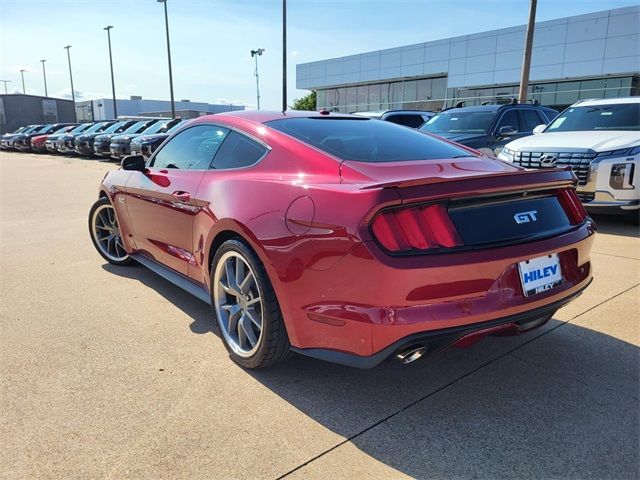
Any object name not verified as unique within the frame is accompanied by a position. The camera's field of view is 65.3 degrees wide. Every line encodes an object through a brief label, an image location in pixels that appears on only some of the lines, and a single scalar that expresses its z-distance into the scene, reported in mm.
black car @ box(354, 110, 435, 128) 12562
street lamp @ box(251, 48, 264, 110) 42438
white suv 6168
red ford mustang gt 2172
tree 55312
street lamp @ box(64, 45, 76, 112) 59844
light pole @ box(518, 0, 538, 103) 14747
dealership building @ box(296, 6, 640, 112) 31547
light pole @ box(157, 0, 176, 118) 31953
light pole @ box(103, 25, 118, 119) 44781
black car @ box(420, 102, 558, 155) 8680
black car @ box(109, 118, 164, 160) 17539
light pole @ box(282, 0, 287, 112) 23219
